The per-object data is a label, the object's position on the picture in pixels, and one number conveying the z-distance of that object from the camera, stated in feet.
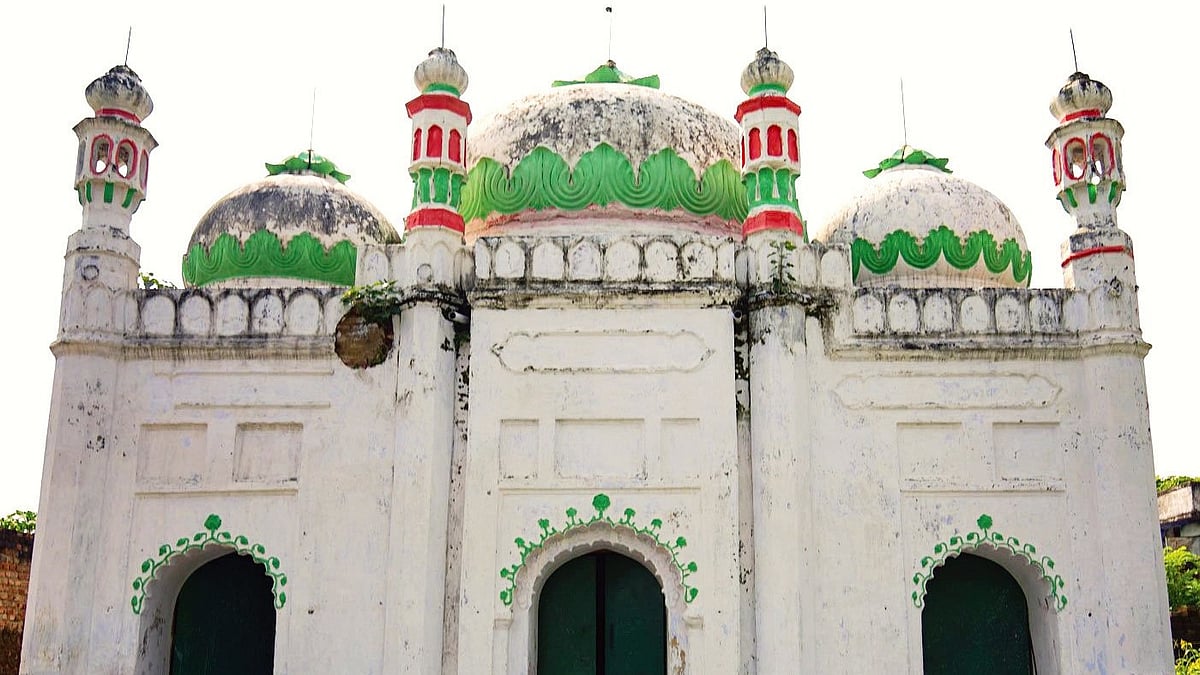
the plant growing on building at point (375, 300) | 31.68
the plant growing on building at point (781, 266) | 31.30
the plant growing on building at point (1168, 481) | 60.53
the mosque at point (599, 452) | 29.63
